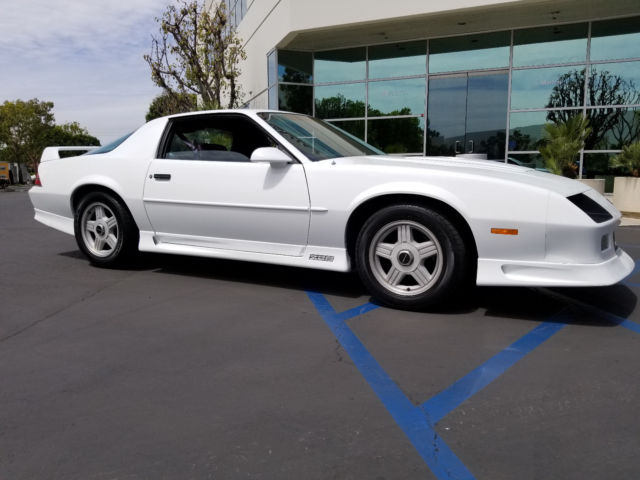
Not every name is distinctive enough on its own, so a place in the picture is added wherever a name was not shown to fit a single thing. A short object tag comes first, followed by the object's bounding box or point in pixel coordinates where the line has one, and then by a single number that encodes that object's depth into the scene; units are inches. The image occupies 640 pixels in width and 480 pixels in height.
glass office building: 539.2
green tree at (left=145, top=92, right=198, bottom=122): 765.3
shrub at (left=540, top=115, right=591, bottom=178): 433.7
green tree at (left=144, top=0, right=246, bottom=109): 707.4
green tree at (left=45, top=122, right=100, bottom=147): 2979.8
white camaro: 144.6
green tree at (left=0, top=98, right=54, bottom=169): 2276.1
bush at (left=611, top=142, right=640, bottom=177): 396.5
